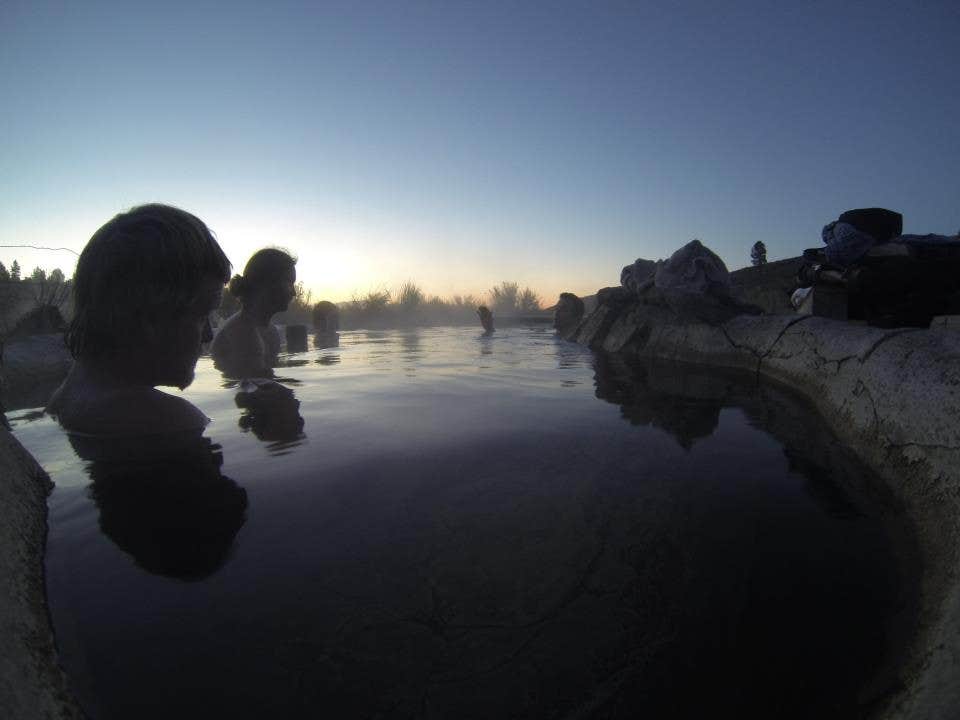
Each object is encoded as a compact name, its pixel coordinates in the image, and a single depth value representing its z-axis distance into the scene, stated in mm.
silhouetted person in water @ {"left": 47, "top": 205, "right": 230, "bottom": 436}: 907
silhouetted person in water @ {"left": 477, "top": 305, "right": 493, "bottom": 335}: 4790
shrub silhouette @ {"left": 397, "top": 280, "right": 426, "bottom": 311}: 18289
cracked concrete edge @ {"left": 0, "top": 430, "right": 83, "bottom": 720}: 297
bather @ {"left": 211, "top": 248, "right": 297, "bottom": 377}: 1874
